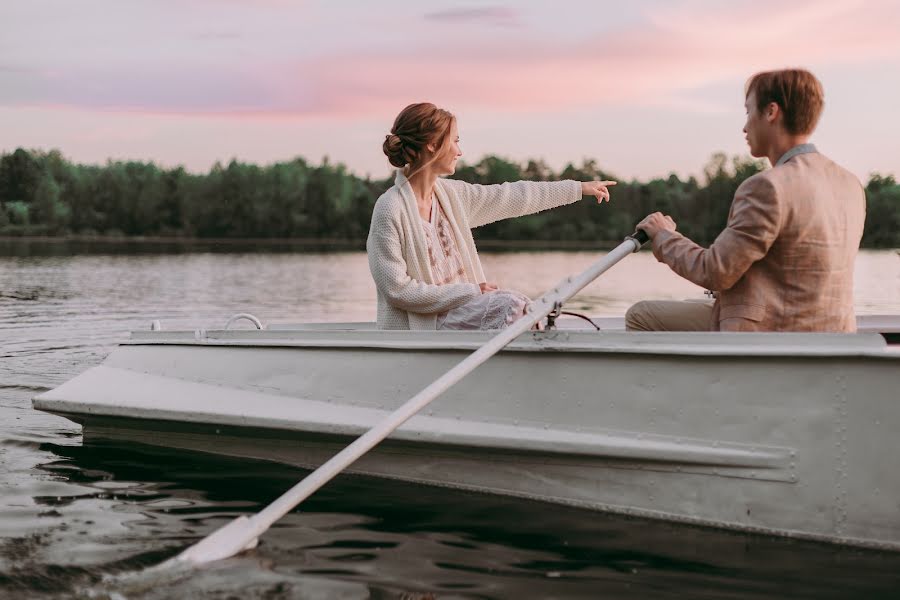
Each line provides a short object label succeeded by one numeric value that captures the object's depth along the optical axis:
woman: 5.24
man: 4.18
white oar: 4.42
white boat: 4.20
